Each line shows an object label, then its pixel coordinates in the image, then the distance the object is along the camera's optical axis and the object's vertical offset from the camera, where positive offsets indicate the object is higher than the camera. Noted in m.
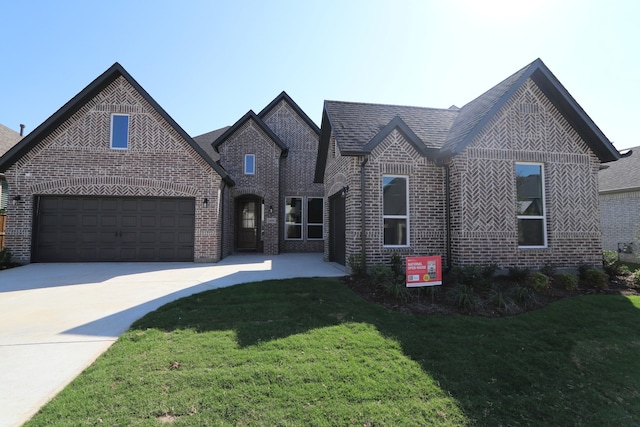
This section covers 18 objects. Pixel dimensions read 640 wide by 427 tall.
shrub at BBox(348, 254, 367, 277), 8.11 -1.03
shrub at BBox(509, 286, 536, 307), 6.03 -1.40
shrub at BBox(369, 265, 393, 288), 6.78 -1.15
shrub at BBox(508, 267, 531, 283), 7.40 -1.17
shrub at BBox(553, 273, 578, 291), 7.02 -1.28
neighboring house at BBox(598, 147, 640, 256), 14.32 +1.02
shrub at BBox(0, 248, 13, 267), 9.91 -1.04
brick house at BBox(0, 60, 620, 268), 8.39 +1.54
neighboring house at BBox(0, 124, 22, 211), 15.10 +4.58
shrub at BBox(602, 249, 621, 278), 8.52 -1.05
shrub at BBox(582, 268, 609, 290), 7.38 -1.28
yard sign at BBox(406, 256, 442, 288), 5.80 -0.85
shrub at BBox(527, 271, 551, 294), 6.79 -1.25
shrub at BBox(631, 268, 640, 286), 7.53 -1.29
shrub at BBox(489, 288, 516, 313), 5.63 -1.43
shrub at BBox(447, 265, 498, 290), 6.96 -1.18
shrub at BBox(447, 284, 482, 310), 5.59 -1.35
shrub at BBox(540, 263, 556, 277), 7.89 -1.14
